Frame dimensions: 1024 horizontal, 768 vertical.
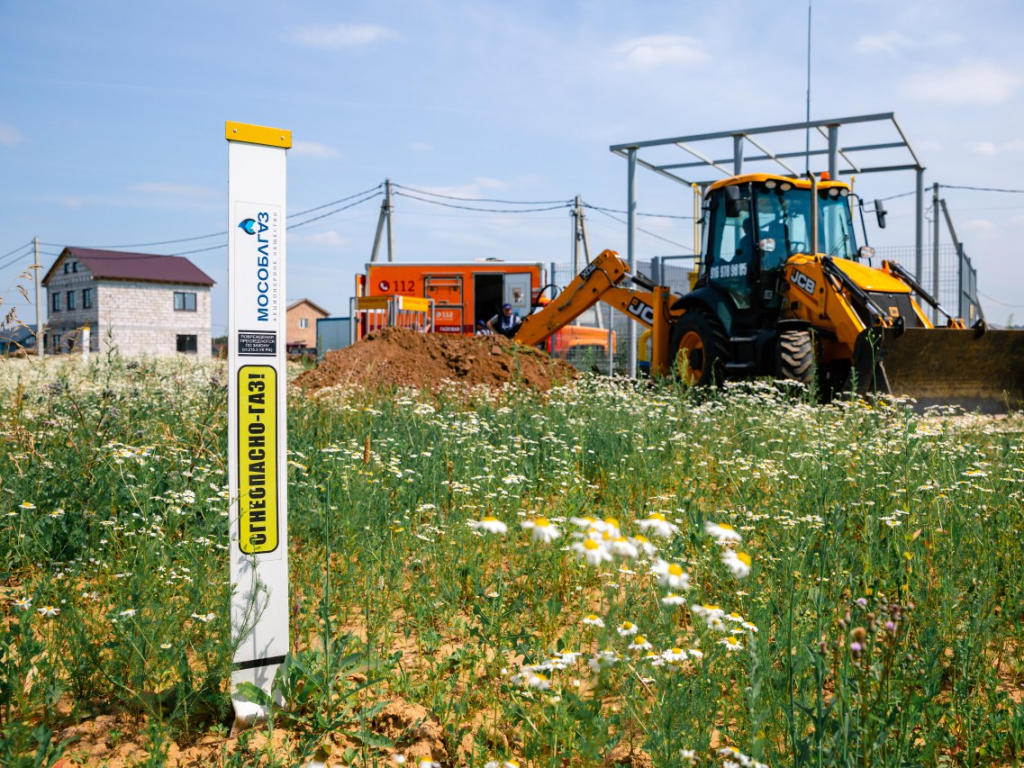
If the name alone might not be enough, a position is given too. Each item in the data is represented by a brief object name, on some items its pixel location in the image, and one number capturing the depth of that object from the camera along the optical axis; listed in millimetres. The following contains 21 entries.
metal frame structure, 12523
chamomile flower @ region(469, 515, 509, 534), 1951
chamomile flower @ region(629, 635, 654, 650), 2172
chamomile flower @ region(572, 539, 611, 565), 1701
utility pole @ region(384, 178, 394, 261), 33750
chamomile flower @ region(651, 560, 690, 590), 1827
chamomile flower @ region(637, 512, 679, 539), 1808
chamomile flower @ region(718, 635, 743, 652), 2553
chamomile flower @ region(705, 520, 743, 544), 2092
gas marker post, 2492
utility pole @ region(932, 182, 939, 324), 17031
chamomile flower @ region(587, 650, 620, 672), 1876
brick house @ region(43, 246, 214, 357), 50062
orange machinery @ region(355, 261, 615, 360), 22828
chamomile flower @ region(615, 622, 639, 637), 2240
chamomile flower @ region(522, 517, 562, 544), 1723
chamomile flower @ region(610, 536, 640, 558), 1692
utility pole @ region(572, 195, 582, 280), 34500
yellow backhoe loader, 9477
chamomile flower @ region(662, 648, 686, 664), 2195
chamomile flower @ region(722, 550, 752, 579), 1835
